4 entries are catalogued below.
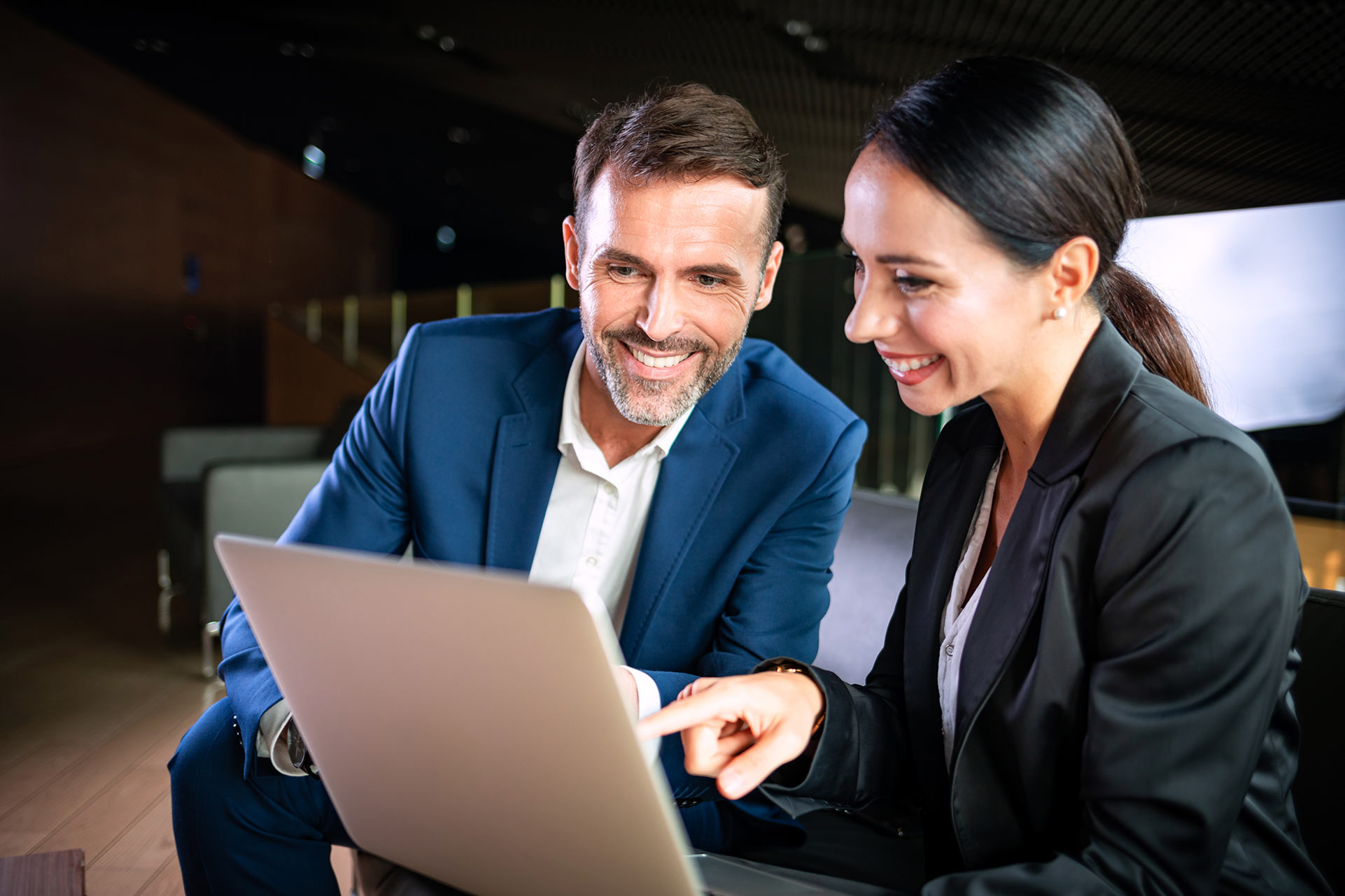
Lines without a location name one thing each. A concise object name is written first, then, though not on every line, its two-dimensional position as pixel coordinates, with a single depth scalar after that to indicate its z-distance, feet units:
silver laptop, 1.88
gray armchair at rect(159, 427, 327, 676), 11.01
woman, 2.53
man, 4.18
